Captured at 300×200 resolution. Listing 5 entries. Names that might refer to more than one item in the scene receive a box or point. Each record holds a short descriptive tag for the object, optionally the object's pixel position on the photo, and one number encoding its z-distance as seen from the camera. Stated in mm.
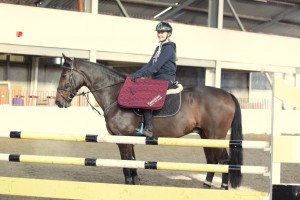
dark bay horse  10186
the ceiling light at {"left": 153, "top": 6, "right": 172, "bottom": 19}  34052
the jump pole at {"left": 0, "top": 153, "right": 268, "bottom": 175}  6264
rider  9709
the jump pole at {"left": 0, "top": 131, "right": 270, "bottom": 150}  6330
